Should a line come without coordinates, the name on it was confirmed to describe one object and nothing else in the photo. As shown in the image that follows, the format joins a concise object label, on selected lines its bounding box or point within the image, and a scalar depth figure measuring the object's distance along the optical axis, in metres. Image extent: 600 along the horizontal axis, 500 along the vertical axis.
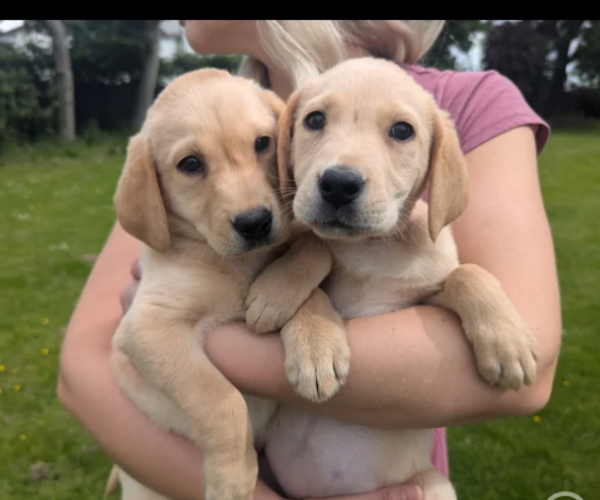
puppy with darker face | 0.32
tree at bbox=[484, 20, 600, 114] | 17.82
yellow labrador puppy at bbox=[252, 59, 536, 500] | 0.31
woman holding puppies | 0.31
